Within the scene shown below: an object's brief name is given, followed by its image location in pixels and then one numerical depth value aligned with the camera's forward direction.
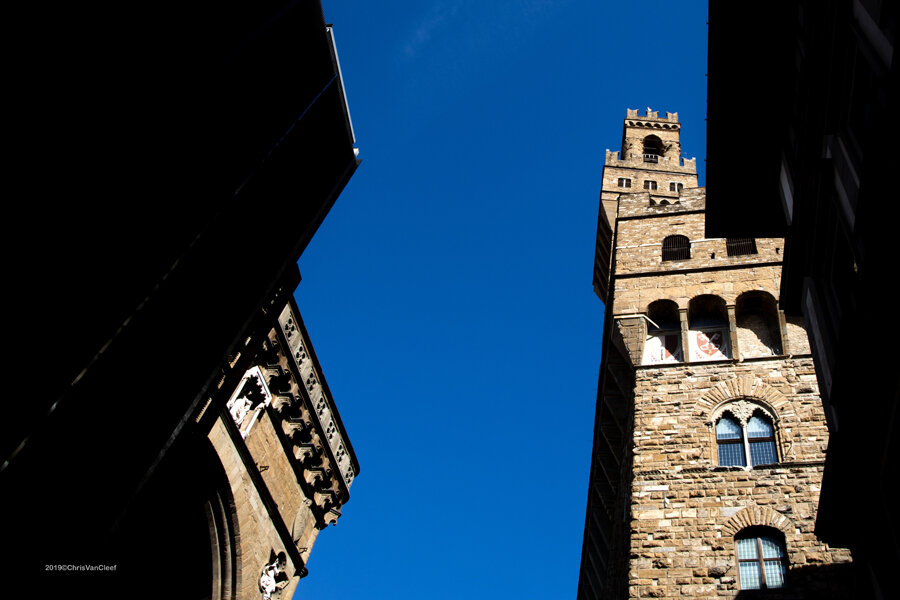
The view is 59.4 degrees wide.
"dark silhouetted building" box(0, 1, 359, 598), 5.80
